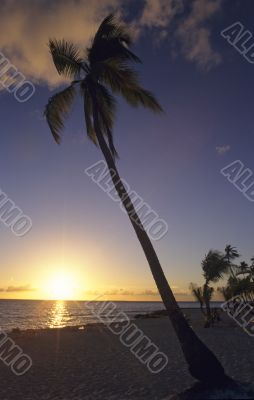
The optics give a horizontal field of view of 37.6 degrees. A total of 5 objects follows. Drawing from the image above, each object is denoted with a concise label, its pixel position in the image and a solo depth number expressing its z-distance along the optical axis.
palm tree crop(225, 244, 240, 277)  85.47
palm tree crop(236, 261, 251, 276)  80.56
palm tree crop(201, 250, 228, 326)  28.91
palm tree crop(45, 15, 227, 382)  12.21
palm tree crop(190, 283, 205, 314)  29.97
